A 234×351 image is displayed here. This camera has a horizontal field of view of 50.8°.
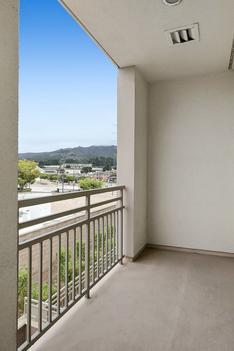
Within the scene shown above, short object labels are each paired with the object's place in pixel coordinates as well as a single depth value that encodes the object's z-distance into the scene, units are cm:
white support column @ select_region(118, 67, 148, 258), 325
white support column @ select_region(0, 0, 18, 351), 122
